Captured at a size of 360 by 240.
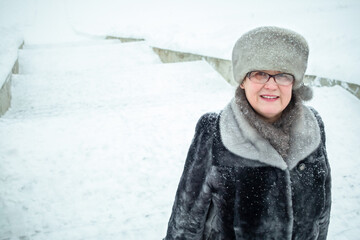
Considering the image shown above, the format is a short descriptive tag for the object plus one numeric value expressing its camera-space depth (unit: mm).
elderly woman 1326
